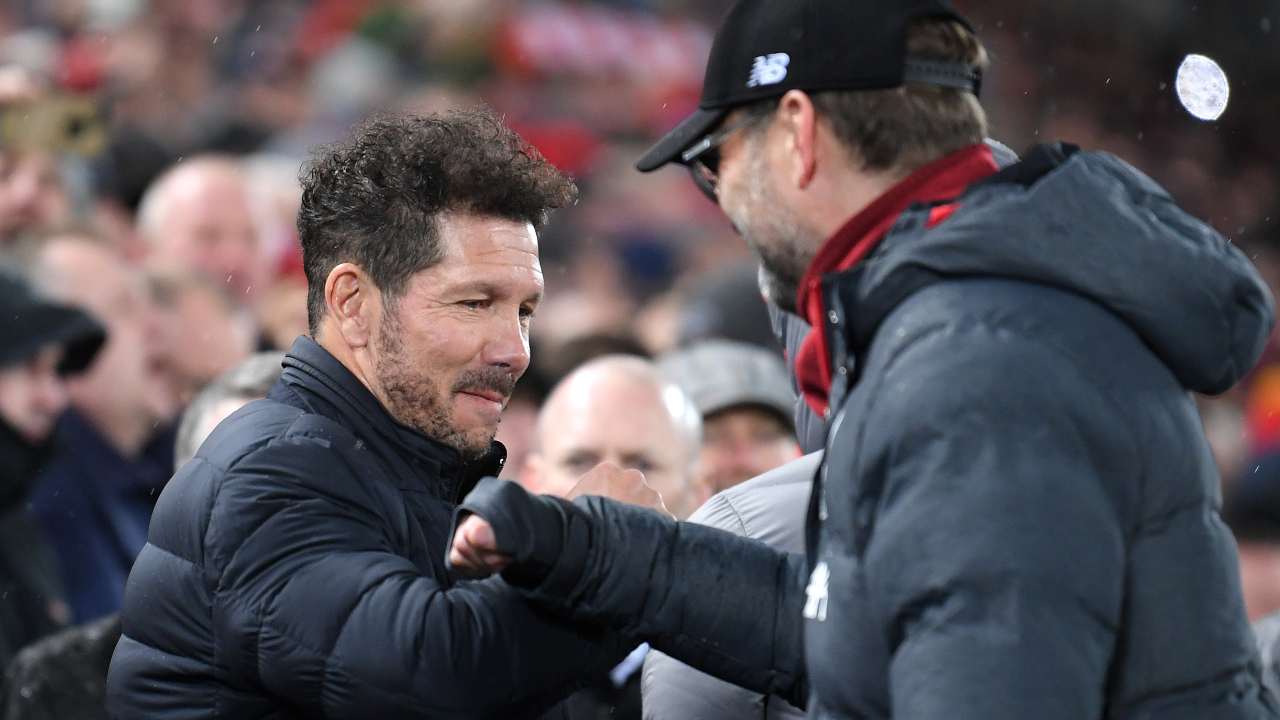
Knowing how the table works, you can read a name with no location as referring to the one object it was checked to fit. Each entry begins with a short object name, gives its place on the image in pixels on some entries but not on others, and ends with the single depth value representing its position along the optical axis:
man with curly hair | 5.27
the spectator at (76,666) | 8.88
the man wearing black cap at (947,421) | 4.16
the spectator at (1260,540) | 12.52
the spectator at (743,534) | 6.04
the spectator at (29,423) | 10.59
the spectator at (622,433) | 9.77
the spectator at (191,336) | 12.88
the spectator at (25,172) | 13.60
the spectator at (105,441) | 11.52
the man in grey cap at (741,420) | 11.09
